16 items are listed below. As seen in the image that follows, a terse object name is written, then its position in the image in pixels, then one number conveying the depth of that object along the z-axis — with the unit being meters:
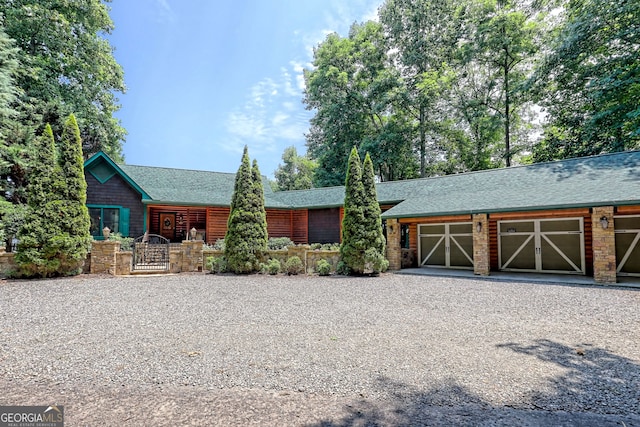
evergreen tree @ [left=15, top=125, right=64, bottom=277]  9.51
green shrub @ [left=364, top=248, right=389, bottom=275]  11.15
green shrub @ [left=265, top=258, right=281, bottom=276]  11.57
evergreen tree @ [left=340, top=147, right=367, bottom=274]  11.24
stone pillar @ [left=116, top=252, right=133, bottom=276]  10.70
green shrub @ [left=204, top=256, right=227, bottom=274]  11.84
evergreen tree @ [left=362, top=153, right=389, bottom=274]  11.24
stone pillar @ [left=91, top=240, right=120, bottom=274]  10.53
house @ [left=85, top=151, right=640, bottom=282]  10.09
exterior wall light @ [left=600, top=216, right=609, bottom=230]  9.10
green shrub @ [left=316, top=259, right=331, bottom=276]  11.31
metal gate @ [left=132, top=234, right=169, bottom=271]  12.06
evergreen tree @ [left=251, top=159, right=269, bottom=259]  11.77
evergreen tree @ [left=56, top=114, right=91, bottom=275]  10.01
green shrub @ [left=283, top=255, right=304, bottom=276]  11.50
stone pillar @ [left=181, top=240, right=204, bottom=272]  11.81
